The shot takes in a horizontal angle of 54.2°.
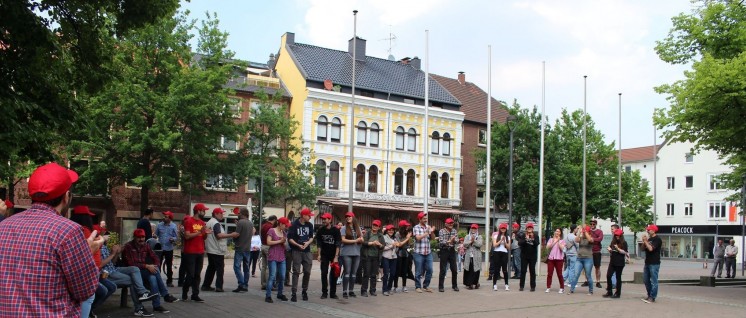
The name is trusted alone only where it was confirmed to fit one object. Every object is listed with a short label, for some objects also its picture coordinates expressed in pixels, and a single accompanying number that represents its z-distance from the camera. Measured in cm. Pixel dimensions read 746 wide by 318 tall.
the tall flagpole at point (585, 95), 3800
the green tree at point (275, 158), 4006
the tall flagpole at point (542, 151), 3063
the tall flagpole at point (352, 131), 3425
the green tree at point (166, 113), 3338
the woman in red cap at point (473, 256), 1842
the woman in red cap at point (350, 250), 1491
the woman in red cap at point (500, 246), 1872
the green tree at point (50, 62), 1046
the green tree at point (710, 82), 2069
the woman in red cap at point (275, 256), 1390
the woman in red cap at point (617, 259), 1702
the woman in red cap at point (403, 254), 1698
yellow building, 5034
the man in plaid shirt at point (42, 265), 371
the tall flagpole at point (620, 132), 4581
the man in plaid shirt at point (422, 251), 1686
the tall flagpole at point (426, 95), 2930
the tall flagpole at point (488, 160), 2572
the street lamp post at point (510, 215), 2117
